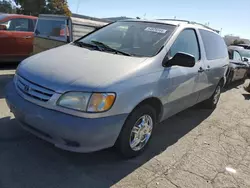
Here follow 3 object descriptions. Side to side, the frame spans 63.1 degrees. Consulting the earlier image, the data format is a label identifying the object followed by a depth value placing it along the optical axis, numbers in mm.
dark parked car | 6972
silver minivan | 2095
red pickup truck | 5774
